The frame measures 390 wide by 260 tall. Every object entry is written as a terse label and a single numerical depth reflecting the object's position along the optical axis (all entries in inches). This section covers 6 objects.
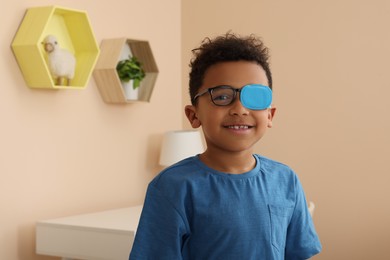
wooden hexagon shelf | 119.0
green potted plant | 123.5
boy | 45.6
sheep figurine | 105.7
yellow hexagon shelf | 101.5
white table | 95.9
